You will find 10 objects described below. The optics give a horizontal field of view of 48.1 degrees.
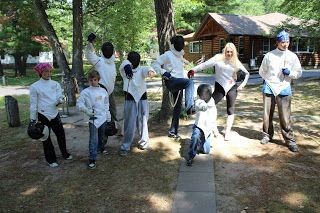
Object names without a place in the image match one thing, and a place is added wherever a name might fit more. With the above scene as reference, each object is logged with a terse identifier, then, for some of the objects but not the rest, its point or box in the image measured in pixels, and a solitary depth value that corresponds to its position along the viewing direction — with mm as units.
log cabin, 28839
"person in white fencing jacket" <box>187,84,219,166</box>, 5637
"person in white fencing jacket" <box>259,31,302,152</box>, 6035
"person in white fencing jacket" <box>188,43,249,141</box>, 6416
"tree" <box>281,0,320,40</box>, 17302
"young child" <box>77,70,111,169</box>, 5641
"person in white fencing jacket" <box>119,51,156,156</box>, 6051
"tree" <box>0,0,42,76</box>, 26281
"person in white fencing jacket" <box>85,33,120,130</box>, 6288
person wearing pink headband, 5629
